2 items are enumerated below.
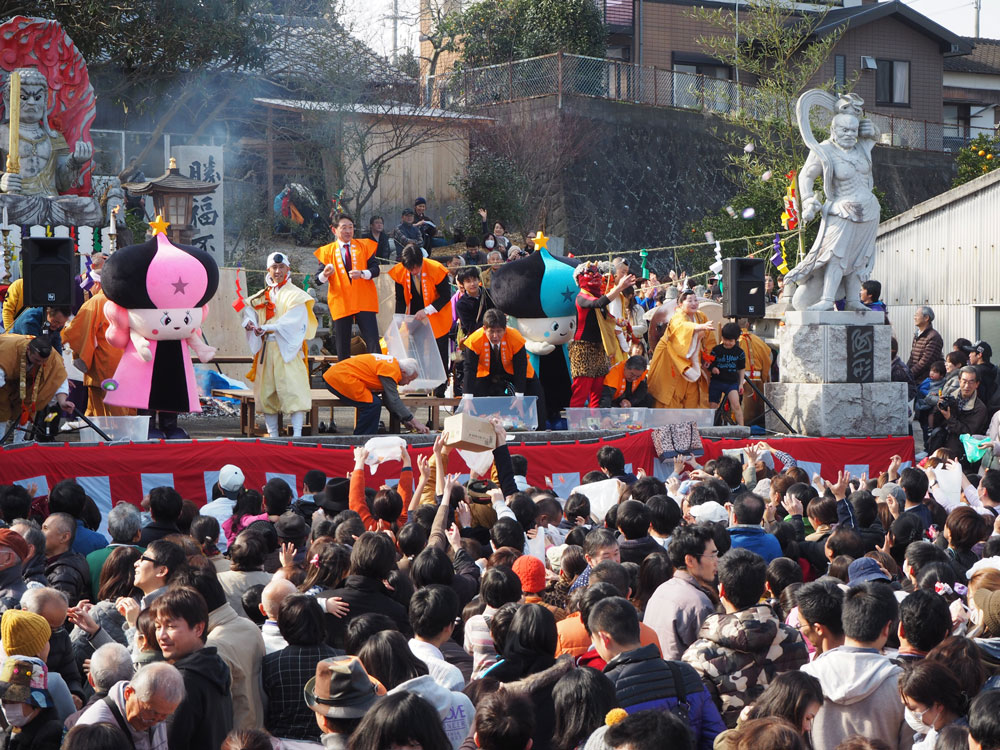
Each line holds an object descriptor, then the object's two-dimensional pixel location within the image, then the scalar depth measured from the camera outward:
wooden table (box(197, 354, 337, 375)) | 13.19
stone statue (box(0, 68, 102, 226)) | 16.70
